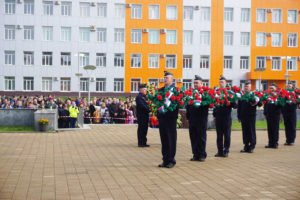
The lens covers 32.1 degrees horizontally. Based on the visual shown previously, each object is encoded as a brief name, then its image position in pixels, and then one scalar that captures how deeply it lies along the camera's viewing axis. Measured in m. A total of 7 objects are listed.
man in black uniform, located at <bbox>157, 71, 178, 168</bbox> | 11.43
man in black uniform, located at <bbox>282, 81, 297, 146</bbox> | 17.55
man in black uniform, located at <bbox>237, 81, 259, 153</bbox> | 14.89
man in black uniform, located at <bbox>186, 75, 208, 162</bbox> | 12.66
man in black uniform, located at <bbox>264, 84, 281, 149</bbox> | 16.31
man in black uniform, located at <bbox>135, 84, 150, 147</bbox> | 16.31
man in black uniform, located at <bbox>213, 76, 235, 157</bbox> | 13.67
